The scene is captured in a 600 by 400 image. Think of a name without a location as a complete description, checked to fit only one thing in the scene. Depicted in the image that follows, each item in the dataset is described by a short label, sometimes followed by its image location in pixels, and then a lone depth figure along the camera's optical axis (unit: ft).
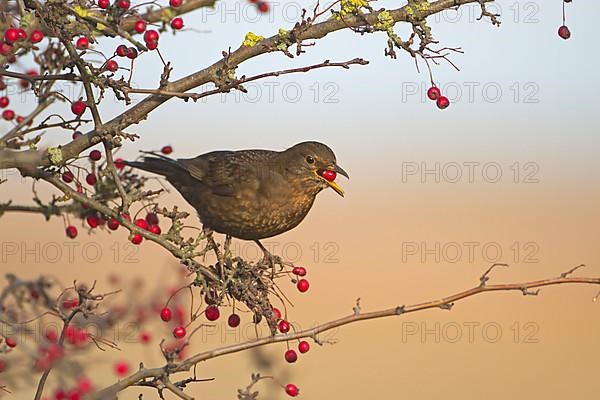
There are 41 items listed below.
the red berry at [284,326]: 23.31
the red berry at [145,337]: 24.29
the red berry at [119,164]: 25.62
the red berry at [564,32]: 25.23
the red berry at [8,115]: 28.17
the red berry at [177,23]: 20.35
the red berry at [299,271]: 25.05
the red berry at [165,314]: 24.98
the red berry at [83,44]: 21.72
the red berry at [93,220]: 22.29
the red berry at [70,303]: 21.95
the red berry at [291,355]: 23.92
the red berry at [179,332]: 22.95
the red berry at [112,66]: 22.45
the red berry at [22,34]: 20.88
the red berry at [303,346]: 24.80
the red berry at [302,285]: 25.84
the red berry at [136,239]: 21.76
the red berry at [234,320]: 24.71
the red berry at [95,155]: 23.71
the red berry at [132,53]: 22.12
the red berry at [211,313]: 24.18
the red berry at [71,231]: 24.22
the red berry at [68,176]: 22.91
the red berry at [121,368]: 21.57
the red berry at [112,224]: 22.44
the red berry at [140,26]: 20.82
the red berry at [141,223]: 22.63
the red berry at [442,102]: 25.65
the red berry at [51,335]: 24.01
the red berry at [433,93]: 25.80
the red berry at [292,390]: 21.76
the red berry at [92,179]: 22.72
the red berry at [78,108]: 23.12
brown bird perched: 31.17
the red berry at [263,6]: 21.69
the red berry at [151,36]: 21.36
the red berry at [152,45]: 21.28
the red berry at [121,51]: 22.59
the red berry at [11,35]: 20.67
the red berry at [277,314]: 22.79
